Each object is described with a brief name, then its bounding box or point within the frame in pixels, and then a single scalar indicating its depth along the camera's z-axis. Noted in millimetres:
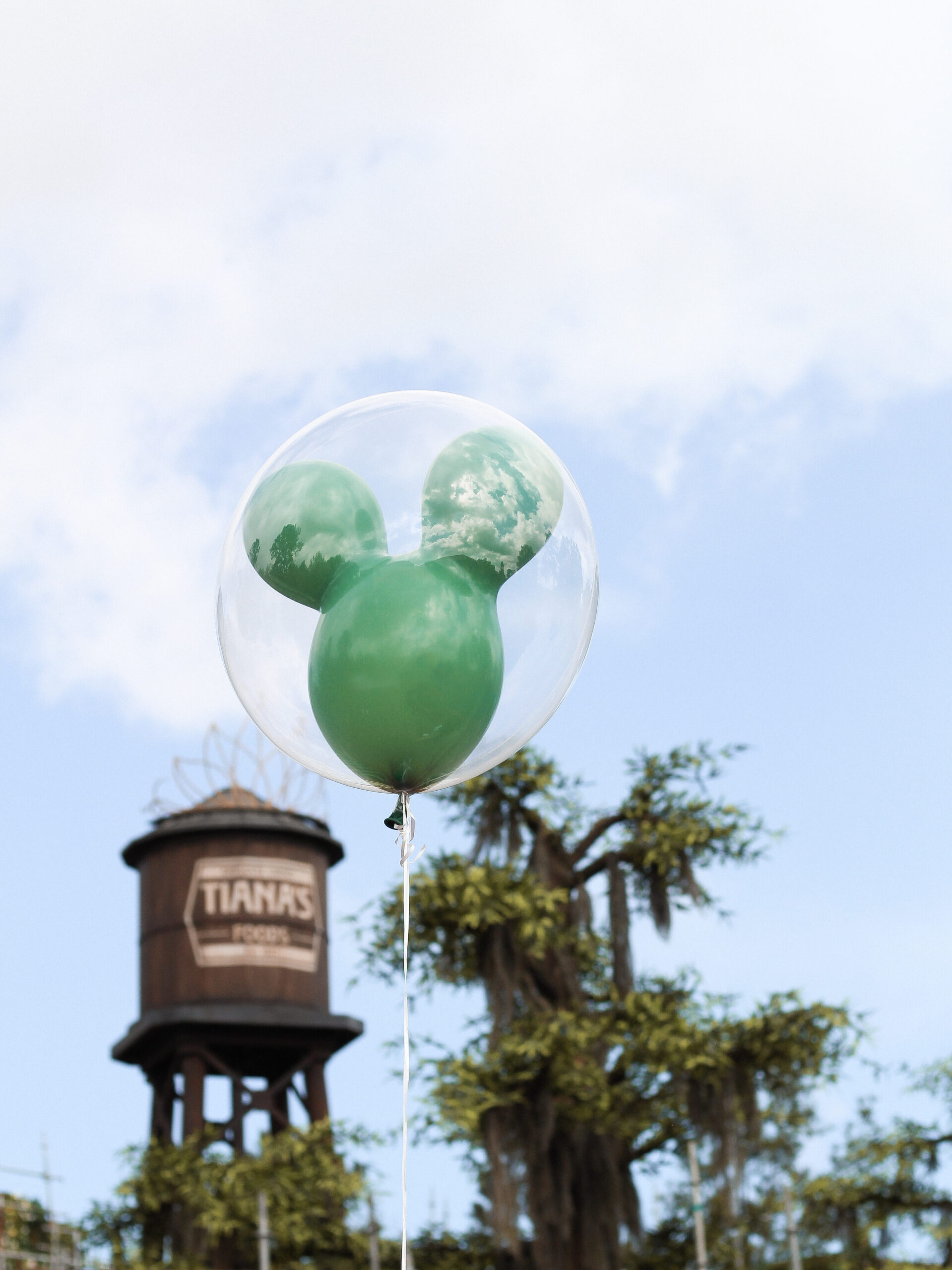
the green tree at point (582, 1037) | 13906
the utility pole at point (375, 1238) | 16547
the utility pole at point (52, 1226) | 20578
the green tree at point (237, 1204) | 17969
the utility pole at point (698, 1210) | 14156
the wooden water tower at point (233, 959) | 20391
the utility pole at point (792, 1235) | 14562
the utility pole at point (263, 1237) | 16734
